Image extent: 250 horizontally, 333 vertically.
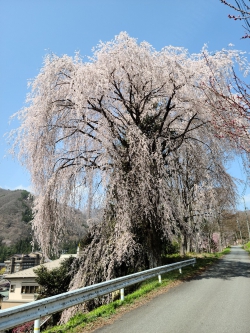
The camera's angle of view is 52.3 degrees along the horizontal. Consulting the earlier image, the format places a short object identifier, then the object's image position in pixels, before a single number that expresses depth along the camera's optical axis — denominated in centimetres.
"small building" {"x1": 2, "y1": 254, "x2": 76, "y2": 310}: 3216
